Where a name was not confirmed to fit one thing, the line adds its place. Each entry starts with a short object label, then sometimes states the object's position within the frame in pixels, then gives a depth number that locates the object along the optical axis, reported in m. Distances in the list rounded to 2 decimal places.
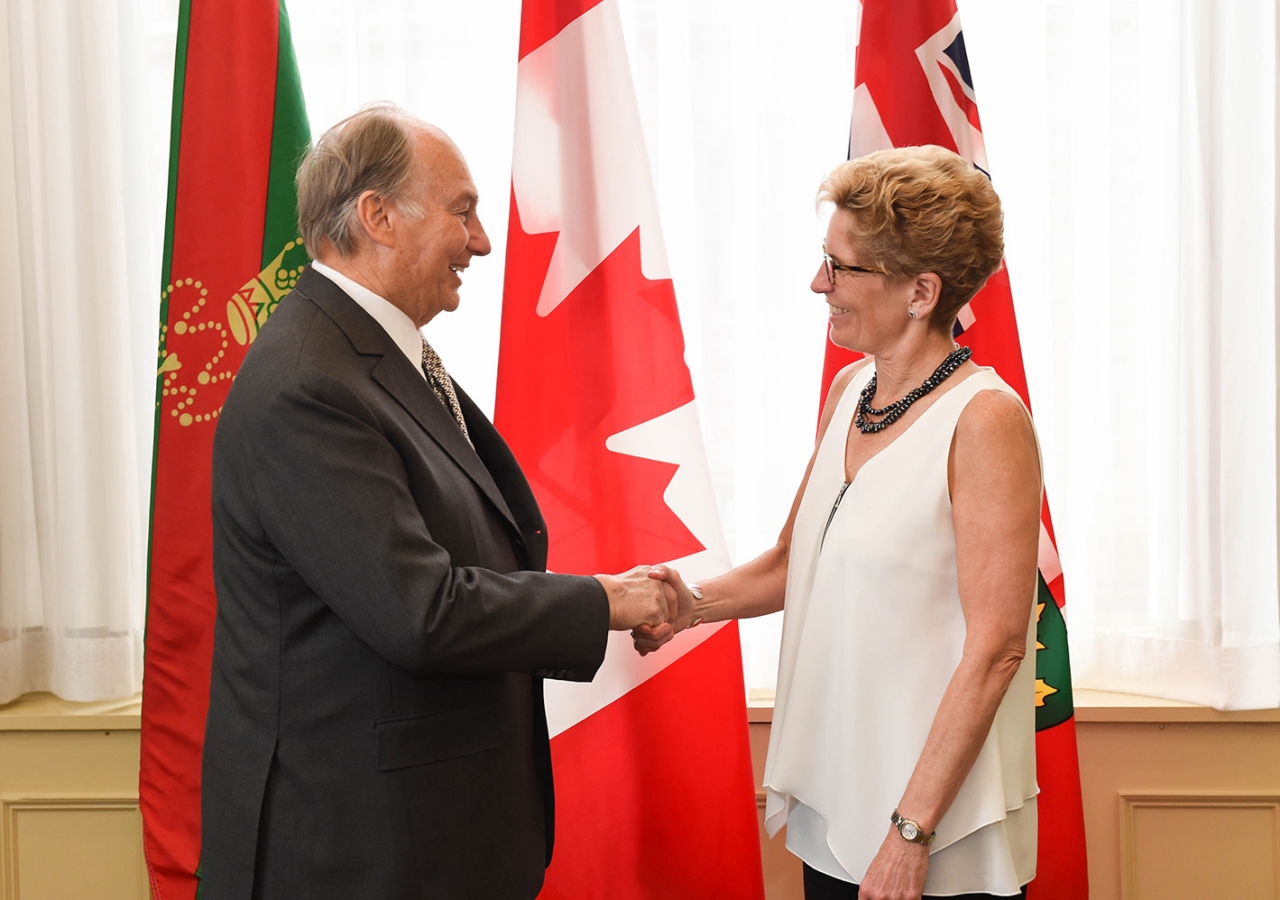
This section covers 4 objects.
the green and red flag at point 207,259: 2.04
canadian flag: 2.08
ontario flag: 2.04
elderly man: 1.23
